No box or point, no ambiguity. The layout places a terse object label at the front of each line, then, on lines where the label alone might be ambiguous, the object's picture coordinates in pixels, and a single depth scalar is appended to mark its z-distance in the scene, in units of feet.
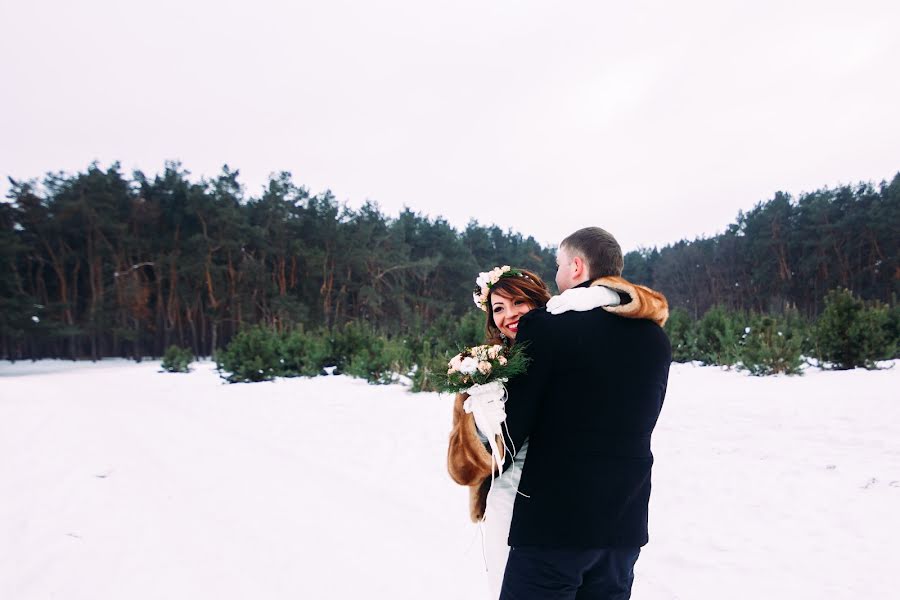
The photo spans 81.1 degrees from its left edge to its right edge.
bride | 4.90
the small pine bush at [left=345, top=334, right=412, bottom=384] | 41.57
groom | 4.80
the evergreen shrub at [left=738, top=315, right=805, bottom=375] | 33.12
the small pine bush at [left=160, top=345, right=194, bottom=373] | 70.69
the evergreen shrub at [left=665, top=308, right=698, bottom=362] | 48.49
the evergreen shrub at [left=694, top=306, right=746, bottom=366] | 42.88
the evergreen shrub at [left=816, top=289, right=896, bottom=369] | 32.30
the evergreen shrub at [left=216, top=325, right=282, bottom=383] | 49.62
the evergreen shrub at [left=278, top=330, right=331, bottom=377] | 48.44
